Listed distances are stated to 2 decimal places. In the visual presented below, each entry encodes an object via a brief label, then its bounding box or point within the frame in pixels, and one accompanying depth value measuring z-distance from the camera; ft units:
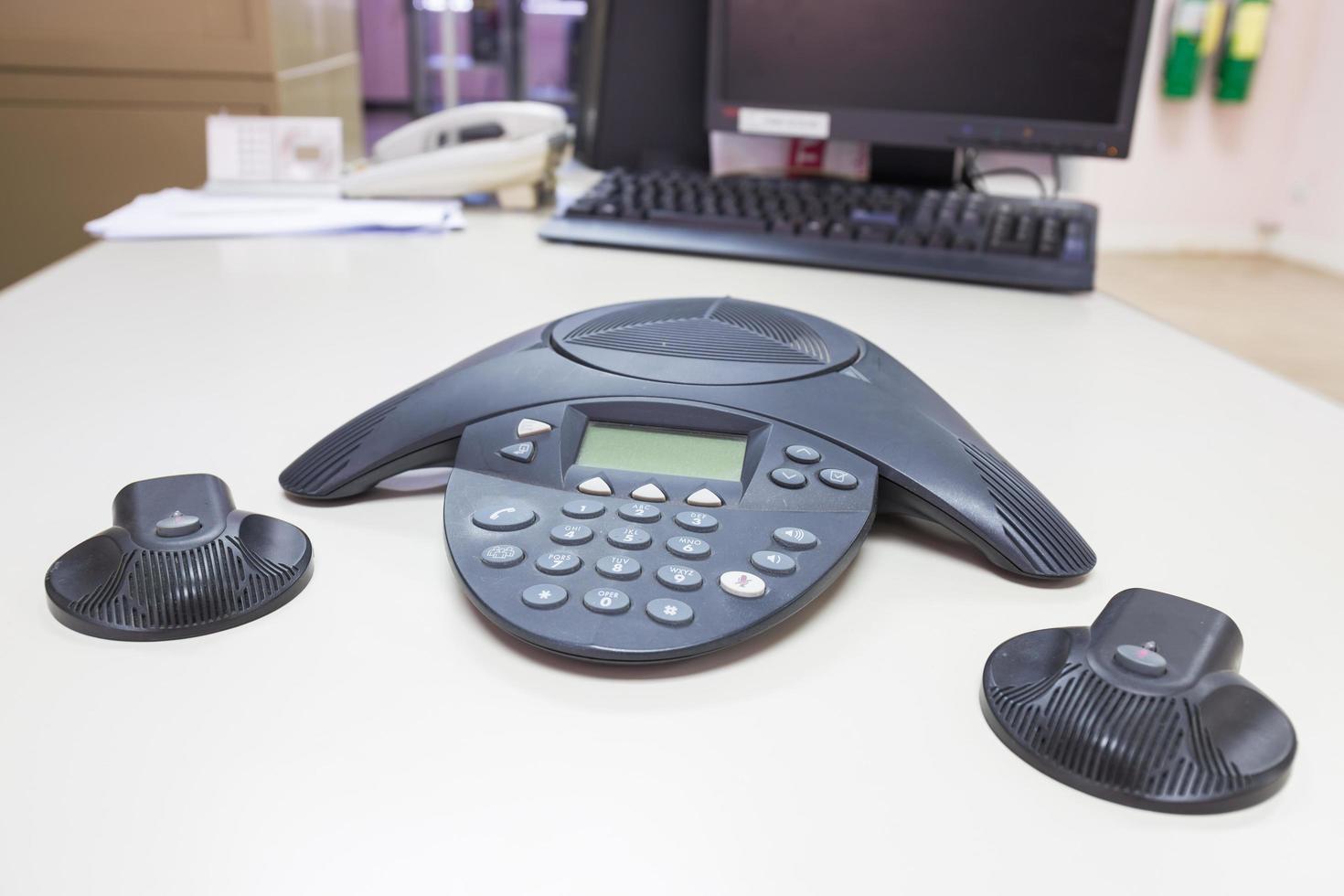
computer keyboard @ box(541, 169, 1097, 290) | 2.66
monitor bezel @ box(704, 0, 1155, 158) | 2.94
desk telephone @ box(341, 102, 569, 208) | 3.30
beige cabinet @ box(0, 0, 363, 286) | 5.42
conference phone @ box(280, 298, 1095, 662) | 1.00
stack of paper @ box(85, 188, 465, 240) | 2.83
